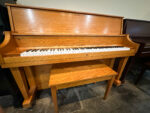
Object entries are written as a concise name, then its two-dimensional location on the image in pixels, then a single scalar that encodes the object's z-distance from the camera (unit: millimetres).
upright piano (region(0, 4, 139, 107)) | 641
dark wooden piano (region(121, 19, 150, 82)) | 1021
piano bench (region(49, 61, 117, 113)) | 669
